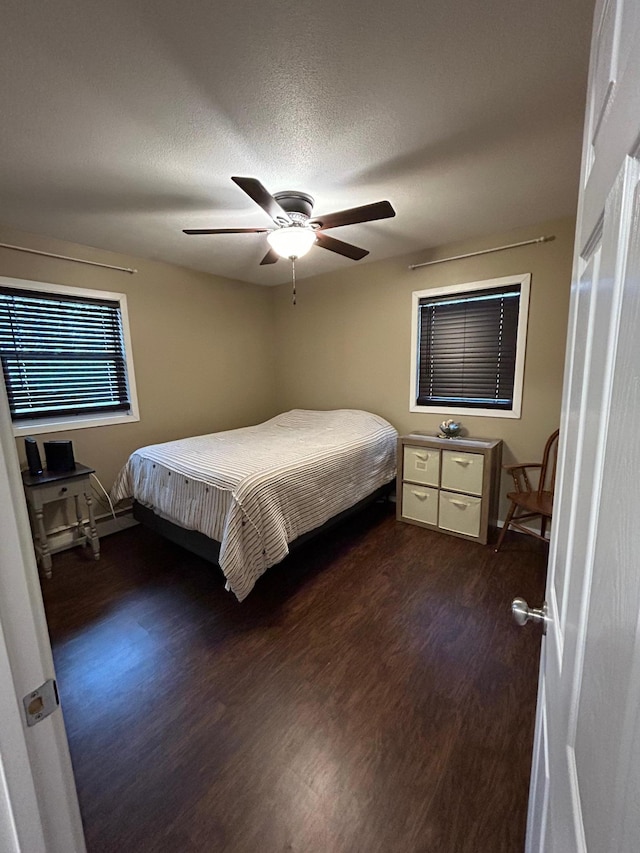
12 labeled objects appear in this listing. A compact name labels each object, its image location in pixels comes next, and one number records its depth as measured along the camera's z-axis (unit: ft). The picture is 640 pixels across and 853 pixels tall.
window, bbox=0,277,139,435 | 8.45
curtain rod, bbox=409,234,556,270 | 8.31
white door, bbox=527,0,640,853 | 0.99
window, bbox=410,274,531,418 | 9.16
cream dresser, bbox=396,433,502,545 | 8.83
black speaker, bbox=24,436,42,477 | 7.98
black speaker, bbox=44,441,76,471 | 8.27
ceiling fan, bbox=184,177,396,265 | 5.80
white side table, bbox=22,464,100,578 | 7.64
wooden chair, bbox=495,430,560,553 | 7.68
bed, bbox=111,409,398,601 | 6.43
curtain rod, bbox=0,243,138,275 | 7.98
